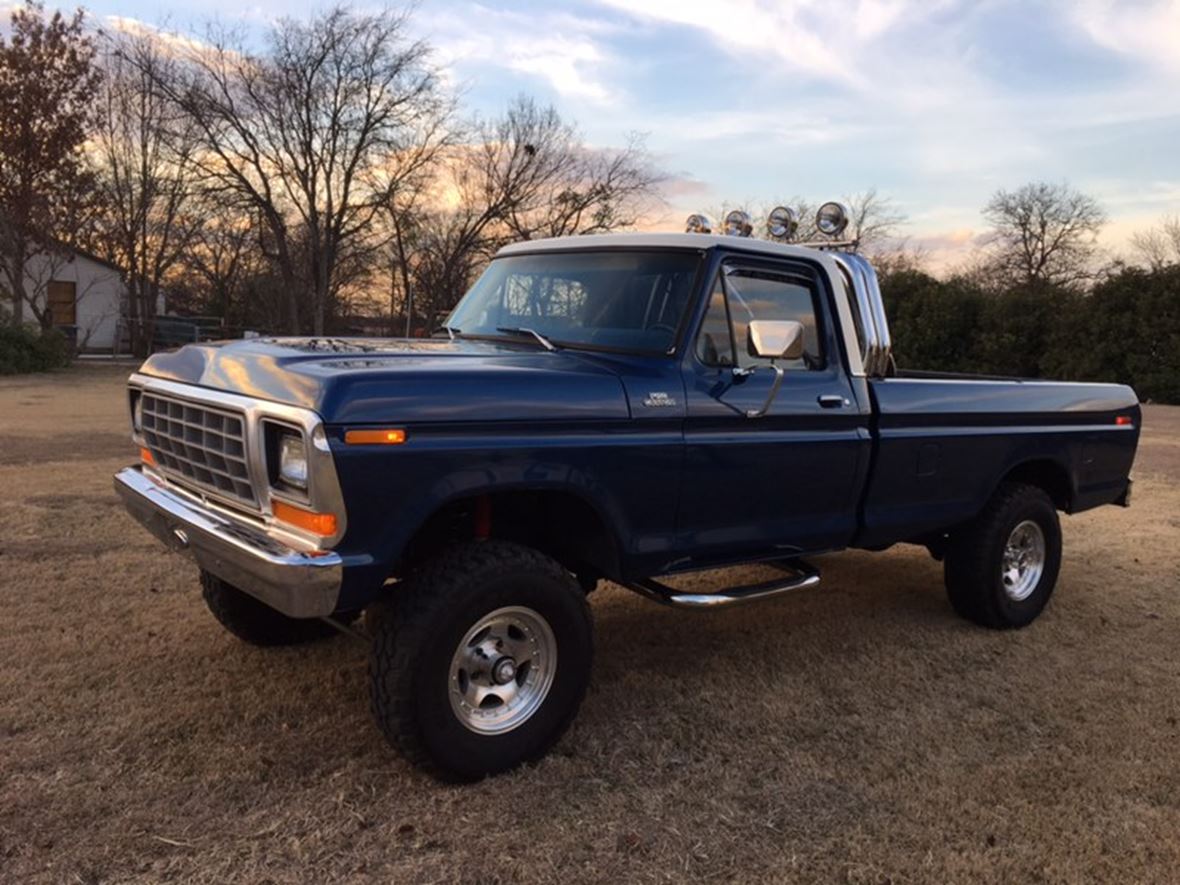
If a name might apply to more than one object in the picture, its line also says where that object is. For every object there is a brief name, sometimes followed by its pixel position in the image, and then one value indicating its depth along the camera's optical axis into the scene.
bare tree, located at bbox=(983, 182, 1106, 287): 47.34
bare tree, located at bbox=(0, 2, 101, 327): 24.12
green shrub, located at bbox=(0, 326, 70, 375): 20.88
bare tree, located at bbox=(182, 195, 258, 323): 32.16
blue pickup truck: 2.99
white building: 30.20
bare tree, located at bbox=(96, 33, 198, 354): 25.91
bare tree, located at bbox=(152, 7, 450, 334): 25.55
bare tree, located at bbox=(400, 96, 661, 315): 29.19
